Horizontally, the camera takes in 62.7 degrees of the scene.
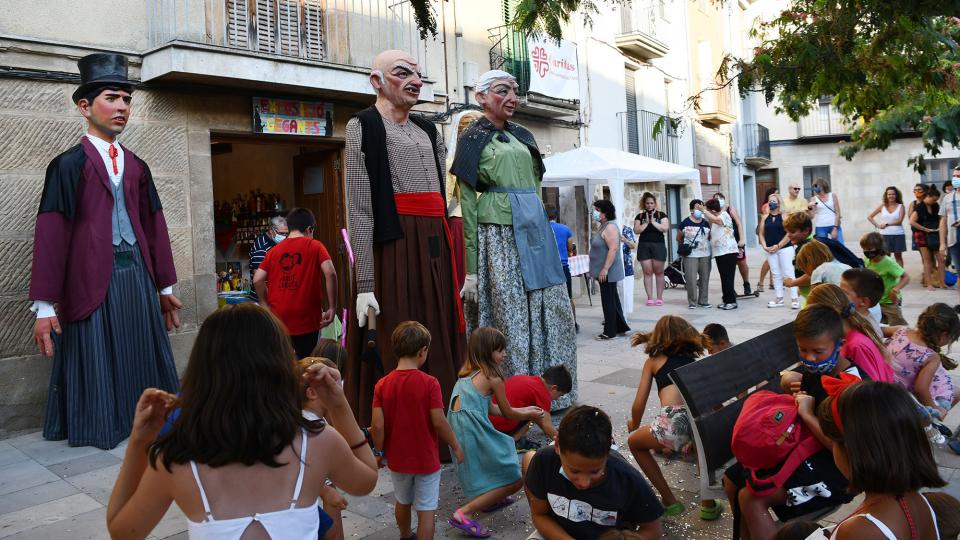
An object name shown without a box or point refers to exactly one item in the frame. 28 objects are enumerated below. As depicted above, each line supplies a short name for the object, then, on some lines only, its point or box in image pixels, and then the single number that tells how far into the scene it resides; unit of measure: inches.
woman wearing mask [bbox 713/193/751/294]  458.8
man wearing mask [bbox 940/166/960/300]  426.4
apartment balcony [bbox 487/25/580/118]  470.4
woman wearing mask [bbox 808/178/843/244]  440.5
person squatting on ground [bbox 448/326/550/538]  135.9
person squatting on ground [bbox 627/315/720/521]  138.3
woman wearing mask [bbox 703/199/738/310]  422.9
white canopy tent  417.7
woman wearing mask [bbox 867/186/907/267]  477.7
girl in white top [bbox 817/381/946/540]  83.6
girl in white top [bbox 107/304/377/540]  72.4
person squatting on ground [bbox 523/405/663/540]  100.3
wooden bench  124.3
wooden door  356.5
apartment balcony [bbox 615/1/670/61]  638.5
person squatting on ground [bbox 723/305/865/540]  110.8
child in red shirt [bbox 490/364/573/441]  155.6
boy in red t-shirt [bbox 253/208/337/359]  218.4
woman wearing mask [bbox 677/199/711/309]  424.8
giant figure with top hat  198.8
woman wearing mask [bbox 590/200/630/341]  345.7
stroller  554.3
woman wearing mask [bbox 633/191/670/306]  431.8
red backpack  109.5
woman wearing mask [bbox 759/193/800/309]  419.5
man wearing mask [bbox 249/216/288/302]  295.3
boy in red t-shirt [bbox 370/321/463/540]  126.7
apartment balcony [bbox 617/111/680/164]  651.5
